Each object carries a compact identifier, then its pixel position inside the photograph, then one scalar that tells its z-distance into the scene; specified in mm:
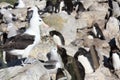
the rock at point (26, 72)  10500
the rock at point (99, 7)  24647
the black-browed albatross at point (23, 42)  11812
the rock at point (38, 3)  30722
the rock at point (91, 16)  22203
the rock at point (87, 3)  26962
